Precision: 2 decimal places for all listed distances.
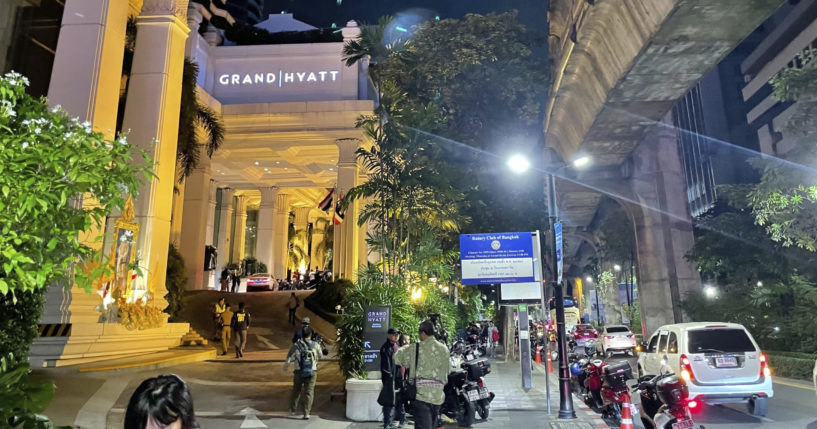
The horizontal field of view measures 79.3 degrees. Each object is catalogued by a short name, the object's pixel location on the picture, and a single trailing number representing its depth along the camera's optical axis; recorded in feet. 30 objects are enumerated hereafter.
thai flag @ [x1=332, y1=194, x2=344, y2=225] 101.04
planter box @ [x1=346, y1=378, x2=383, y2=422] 30.76
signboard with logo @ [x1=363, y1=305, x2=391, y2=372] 31.48
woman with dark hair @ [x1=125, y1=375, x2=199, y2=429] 6.98
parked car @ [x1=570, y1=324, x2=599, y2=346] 94.71
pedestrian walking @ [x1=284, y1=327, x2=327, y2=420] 30.48
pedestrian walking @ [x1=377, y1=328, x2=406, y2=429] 27.12
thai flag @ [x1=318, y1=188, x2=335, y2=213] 99.19
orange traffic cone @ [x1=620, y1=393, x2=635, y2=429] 20.19
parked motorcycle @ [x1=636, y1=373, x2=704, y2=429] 19.93
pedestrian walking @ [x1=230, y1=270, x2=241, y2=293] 116.20
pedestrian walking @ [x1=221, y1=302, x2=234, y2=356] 60.39
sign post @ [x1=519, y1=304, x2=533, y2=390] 47.93
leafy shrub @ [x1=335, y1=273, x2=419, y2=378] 33.68
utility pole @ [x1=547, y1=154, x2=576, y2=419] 31.83
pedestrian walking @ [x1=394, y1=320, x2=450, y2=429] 18.53
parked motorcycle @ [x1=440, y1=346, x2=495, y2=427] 29.43
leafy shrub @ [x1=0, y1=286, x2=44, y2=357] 21.01
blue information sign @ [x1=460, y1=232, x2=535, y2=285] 43.09
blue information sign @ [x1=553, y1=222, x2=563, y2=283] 33.53
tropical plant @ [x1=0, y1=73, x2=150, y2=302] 11.27
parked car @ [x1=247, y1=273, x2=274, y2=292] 120.78
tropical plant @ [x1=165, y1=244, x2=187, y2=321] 62.44
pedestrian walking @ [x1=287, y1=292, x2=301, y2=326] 80.64
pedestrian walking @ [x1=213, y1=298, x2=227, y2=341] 63.52
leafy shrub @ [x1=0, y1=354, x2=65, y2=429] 9.36
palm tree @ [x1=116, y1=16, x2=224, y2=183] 63.72
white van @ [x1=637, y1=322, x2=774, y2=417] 29.81
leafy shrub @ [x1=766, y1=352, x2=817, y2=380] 49.55
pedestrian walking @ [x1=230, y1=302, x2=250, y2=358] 57.52
